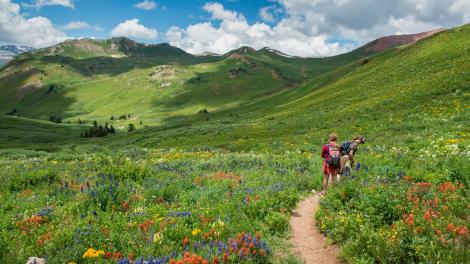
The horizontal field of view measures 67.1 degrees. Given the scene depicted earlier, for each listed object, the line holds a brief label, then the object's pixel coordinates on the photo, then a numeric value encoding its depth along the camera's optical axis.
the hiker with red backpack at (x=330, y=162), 13.13
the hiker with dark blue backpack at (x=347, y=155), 14.46
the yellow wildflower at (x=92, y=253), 6.53
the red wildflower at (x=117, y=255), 6.57
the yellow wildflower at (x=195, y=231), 7.51
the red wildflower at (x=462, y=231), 6.01
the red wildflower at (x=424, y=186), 9.14
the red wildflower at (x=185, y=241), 7.10
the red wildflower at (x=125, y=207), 9.93
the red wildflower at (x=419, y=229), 6.65
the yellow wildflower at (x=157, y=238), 7.26
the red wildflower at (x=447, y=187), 8.61
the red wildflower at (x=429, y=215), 6.88
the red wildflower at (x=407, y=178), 11.21
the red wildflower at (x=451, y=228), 6.26
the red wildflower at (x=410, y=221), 6.86
